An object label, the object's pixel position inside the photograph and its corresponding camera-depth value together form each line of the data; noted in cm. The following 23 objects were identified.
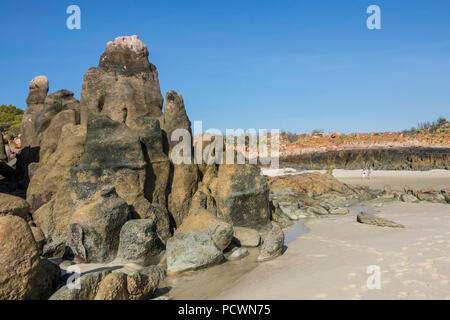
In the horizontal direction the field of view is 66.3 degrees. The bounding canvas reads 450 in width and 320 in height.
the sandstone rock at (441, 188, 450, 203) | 1223
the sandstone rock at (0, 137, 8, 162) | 1270
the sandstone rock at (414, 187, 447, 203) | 1262
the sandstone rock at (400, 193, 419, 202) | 1302
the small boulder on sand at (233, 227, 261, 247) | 716
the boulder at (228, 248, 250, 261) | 634
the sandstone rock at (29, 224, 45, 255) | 605
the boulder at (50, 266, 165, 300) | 395
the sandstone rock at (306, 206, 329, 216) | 1121
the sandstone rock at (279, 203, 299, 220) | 1063
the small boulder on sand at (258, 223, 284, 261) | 623
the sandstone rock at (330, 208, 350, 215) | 1118
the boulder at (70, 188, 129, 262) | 581
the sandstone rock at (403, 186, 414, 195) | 1471
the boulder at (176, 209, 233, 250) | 644
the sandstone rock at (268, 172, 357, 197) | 1483
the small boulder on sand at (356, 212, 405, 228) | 804
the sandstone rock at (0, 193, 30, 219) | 628
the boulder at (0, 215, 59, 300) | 370
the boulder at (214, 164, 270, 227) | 810
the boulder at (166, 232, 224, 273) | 570
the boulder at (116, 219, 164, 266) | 586
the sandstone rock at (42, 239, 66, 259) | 596
